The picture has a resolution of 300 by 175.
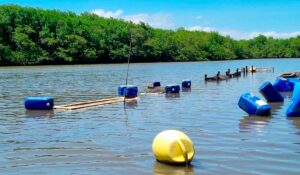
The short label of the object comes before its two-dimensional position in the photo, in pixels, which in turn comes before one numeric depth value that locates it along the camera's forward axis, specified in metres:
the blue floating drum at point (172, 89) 34.62
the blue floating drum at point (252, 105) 20.59
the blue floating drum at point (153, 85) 37.76
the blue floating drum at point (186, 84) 40.73
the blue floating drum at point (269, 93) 26.36
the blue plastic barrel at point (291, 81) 33.62
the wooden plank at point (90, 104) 25.10
